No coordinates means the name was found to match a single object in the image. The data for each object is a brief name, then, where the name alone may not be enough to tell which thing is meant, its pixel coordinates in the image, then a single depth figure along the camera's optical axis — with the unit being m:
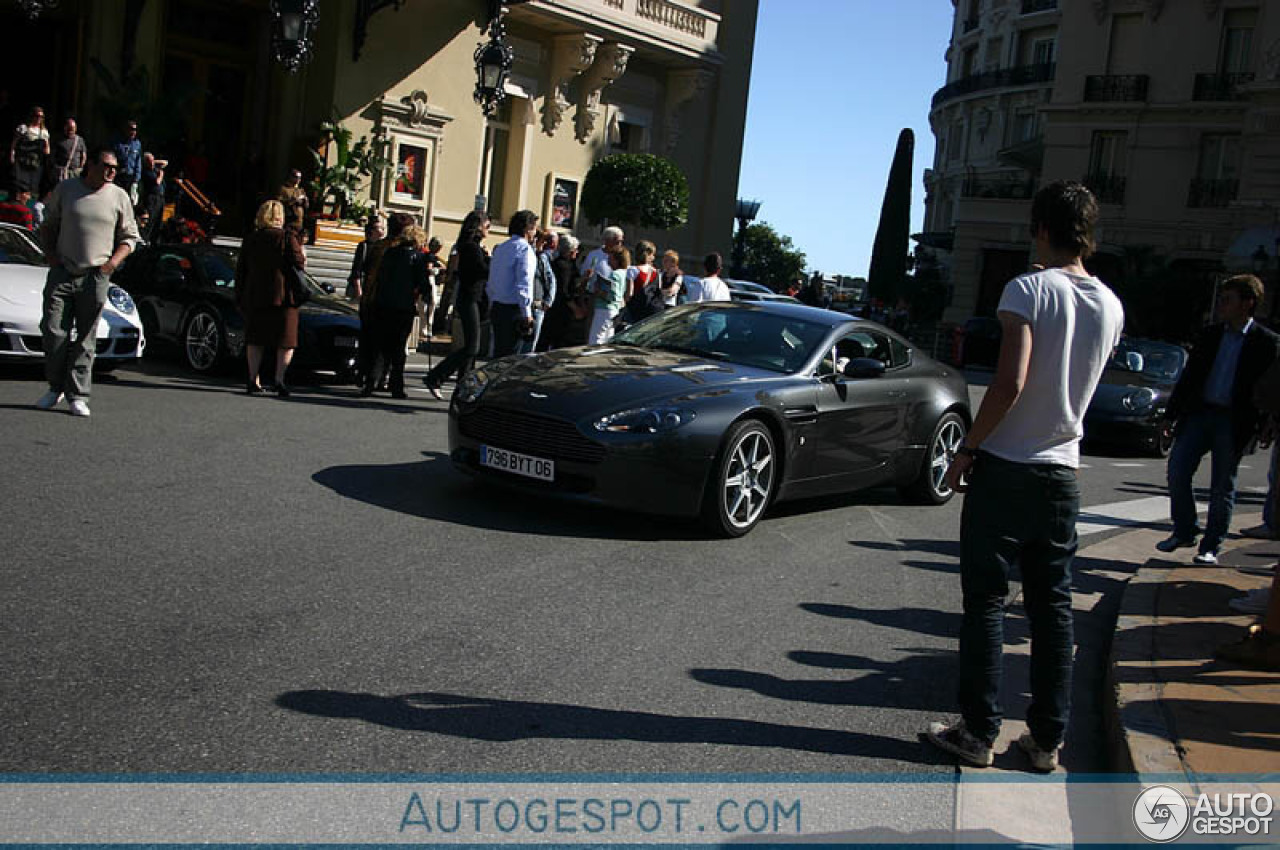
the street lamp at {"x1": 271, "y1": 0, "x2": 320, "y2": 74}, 17.38
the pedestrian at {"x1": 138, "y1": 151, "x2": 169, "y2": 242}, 18.53
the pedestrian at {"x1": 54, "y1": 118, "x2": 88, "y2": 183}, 17.28
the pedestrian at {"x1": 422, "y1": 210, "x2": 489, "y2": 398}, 12.66
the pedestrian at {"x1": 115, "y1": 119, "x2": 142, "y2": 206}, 18.02
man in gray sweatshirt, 9.20
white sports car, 10.93
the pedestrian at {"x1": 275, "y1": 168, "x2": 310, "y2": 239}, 11.75
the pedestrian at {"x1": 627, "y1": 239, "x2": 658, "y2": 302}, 14.02
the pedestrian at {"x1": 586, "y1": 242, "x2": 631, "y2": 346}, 13.52
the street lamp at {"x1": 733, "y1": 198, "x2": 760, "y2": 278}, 37.00
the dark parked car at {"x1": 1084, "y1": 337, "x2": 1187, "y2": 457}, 15.96
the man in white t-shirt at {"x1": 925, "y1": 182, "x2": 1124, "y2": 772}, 4.28
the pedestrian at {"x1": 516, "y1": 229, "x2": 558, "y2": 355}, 12.83
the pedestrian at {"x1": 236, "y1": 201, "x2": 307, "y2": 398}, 11.56
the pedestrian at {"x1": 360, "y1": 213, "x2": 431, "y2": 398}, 12.39
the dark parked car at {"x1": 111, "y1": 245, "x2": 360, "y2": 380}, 13.00
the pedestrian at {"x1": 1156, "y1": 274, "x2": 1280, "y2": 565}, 8.20
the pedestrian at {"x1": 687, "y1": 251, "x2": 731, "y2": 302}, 13.83
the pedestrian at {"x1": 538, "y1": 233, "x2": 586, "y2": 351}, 14.60
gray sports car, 7.36
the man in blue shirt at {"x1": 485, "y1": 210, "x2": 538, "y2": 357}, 12.16
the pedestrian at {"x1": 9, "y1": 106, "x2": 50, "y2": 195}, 17.72
